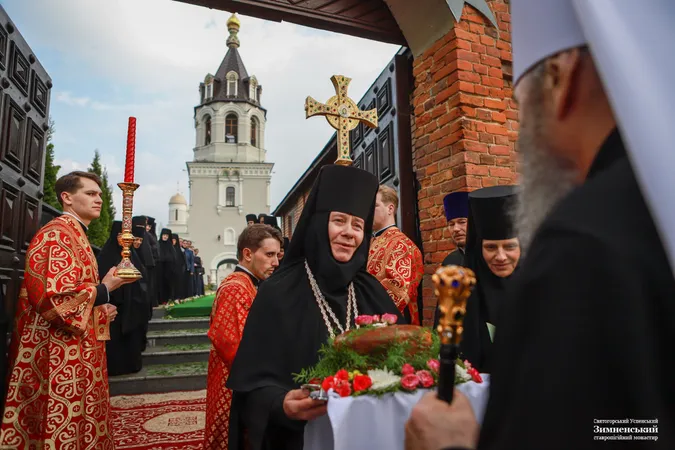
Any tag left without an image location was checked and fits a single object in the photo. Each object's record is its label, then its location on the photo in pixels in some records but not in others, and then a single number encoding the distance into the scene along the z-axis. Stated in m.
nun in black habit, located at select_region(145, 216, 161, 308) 9.81
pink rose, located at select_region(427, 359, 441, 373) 1.42
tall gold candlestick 3.30
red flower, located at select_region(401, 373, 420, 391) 1.34
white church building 45.78
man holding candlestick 3.16
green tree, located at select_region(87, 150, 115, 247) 17.39
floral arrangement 1.37
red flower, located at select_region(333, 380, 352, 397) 1.35
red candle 3.27
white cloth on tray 1.33
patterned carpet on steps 4.50
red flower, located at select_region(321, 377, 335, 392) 1.39
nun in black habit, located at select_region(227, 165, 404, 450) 2.05
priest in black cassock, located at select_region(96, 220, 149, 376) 6.63
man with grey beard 0.55
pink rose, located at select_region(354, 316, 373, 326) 1.72
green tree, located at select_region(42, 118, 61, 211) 10.81
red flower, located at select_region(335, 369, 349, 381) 1.41
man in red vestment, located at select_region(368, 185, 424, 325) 3.88
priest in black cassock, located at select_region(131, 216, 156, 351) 7.50
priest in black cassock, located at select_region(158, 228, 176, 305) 12.31
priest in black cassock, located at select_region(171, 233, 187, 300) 13.39
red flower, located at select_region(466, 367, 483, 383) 1.50
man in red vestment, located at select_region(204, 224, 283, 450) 3.16
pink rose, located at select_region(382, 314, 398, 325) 1.71
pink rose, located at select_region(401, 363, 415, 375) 1.39
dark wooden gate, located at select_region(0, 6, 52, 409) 3.82
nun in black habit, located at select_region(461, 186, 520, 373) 2.46
